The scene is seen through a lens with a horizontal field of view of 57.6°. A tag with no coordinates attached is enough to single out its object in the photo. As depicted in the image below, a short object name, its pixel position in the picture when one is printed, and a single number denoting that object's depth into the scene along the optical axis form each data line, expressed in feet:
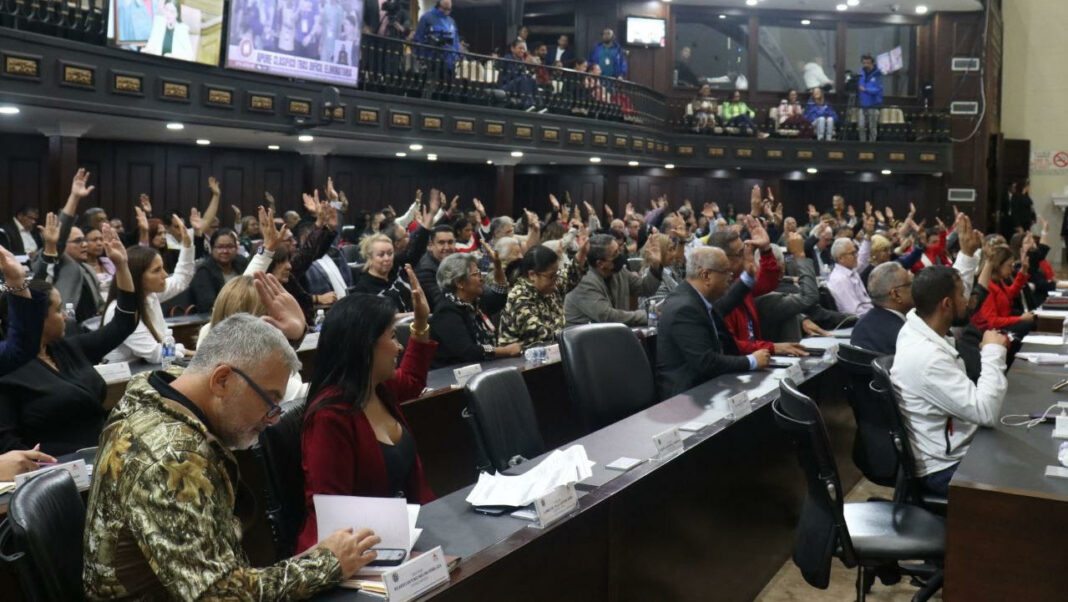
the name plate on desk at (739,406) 12.77
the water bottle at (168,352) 15.21
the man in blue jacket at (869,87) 66.28
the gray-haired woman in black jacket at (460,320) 16.35
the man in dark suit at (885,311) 15.96
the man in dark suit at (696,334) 15.57
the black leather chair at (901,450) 11.82
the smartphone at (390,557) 7.07
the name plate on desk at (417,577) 6.35
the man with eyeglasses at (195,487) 5.93
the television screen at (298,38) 34.45
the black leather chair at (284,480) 8.52
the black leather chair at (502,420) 10.87
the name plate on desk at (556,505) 7.99
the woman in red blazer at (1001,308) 22.95
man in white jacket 11.82
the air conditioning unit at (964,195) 67.15
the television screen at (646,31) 66.59
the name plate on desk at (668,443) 10.58
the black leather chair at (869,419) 13.39
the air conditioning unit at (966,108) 67.15
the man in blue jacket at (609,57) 59.72
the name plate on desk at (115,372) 13.57
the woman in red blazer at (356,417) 8.38
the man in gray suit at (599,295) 20.10
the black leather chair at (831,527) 9.89
